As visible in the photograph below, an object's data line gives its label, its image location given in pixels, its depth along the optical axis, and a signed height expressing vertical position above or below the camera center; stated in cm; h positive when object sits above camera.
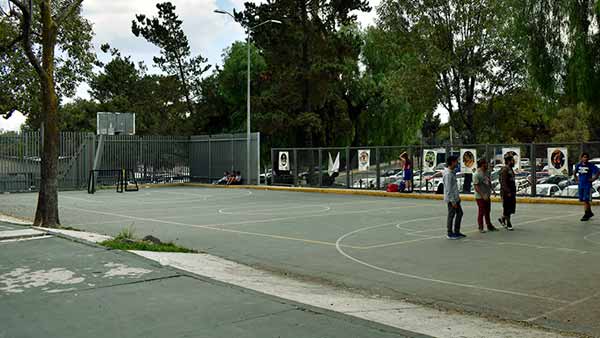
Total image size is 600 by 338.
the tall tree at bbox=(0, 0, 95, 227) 1492 +200
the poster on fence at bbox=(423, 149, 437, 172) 2766 +34
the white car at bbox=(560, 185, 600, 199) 2279 -95
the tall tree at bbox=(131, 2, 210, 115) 5931 +1242
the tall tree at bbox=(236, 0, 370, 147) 4059 +808
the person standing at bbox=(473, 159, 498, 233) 1418 -59
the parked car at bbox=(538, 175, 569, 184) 2340 -49
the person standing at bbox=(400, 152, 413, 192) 2762 -27
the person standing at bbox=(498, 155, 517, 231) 1469 -60
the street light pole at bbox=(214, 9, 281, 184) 3591 +125
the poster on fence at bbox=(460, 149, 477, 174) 2605 +27
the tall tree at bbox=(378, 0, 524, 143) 3212 +662
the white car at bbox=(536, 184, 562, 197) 2372 -93
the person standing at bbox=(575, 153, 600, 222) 1608 -39
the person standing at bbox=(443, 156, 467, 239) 1320 -68
